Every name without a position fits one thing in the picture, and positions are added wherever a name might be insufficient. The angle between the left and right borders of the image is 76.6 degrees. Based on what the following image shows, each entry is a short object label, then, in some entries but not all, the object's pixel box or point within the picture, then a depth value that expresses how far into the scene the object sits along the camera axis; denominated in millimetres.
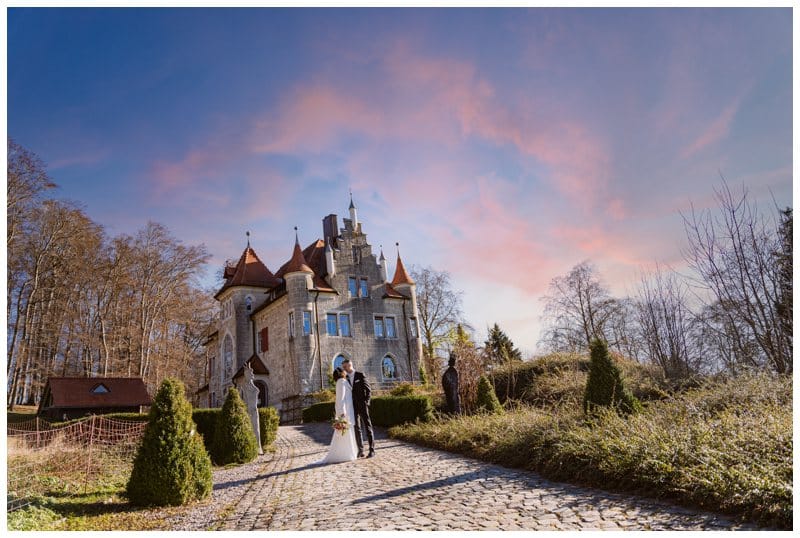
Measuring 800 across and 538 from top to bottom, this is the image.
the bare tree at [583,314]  28656
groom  10727
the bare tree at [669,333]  16172
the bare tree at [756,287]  10828
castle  28234
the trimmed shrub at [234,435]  11766
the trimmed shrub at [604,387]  10203
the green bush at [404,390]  22500
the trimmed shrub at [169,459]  6836
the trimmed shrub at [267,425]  14570
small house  21938
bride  10180
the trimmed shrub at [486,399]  14945
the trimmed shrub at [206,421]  15111
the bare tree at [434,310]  38031
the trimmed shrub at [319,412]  21830
